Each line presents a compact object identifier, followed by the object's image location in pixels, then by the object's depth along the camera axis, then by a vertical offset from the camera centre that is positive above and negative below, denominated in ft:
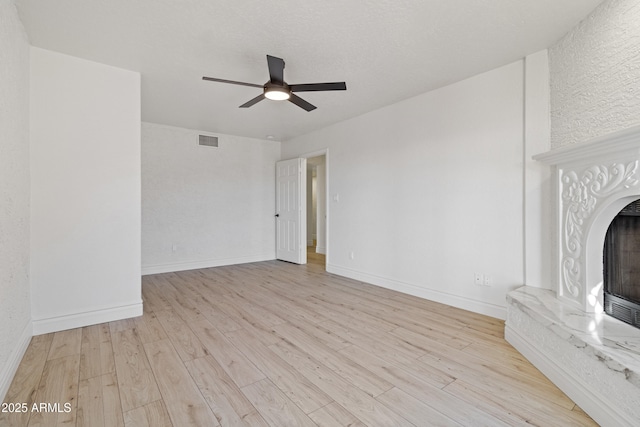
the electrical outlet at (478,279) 10.12 -2.35
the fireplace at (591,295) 4.98 -1.98
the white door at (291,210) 18.71 +0.19
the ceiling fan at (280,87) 7.57 +3.68
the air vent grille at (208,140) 17.77 +4.58
